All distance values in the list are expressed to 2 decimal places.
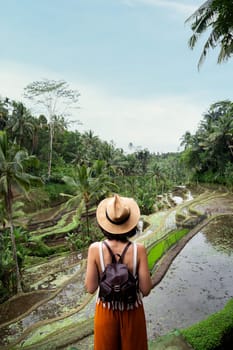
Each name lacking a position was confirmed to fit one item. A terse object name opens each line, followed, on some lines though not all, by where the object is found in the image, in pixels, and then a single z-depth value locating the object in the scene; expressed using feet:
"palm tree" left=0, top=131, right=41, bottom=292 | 25.03
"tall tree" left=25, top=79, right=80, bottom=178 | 75.93
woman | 5.24
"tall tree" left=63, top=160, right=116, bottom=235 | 40.83
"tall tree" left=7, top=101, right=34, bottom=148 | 77.71
